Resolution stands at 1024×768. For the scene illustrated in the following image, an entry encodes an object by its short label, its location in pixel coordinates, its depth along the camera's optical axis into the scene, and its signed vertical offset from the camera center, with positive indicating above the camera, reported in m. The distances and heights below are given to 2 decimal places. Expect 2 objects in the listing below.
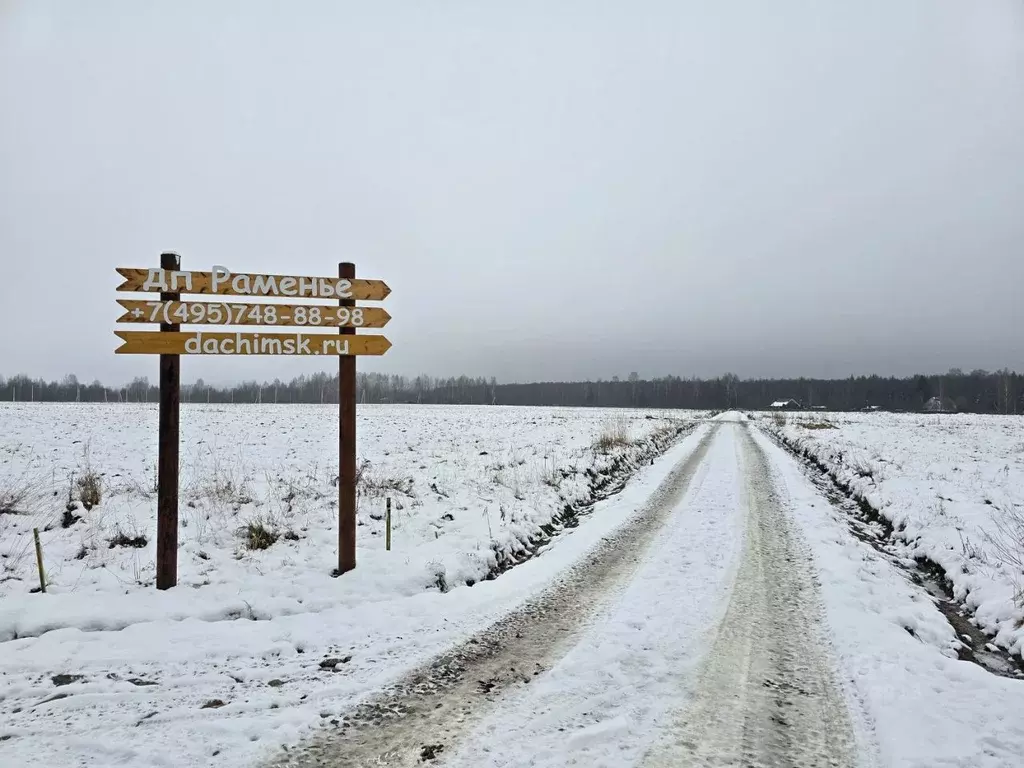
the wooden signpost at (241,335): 6.54 +0.89
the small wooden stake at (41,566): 6.08 -2.05
